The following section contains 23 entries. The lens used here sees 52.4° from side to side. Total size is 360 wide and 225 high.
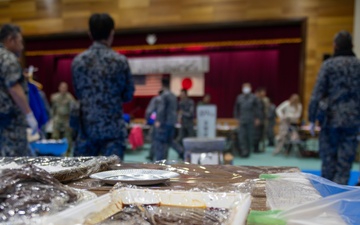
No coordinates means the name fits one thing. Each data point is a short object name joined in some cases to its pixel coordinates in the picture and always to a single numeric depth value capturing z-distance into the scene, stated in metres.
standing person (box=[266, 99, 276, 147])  8.52
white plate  0.87
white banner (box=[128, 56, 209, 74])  10.59
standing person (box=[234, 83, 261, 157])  6.91
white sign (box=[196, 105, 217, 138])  6.46
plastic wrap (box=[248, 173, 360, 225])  0.57
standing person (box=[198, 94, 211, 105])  8.47
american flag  11.32
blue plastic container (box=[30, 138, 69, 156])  4.88
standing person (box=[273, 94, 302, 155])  7.05
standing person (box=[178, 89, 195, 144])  7.32
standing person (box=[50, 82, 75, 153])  6.79
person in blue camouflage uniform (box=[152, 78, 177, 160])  5.52
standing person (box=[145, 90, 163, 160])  5.68
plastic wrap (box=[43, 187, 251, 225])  0.53
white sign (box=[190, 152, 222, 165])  2.83
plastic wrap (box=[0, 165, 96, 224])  0.54
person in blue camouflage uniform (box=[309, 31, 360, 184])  3.02
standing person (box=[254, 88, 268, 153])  7.42
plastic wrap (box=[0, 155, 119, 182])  0.93
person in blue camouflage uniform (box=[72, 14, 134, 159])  2.36
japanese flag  10.90
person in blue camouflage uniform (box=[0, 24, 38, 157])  2.27
